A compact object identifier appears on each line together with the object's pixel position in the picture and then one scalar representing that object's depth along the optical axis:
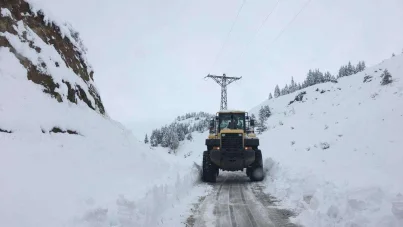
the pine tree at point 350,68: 98.15
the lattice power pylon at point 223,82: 28.97
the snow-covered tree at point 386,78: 42.07
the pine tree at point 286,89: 122.31
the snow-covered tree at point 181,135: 132.88
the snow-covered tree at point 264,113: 80.31
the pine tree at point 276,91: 130.50
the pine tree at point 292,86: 119.36
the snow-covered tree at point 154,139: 111.93
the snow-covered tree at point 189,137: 132.93
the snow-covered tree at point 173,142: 94.88
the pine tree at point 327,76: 101.99
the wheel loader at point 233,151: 15.47
